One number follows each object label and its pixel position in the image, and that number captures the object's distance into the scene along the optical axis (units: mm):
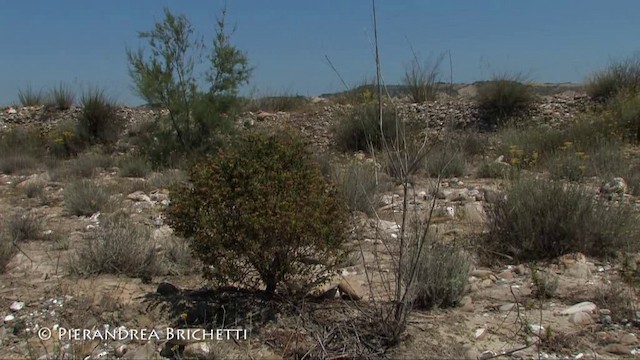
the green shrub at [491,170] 10030
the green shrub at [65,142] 15031
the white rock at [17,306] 4094
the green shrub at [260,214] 3832
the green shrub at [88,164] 11915
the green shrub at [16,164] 12461
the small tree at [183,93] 13539
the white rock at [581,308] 4099
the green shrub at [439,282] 4258
